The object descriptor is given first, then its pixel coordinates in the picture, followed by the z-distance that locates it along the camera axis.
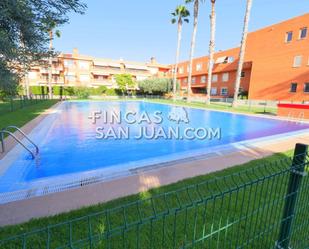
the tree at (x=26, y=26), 5.31
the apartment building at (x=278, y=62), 25.39
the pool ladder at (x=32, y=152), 6.49
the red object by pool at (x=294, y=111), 15.32
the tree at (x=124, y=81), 44.47
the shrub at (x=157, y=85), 43.91
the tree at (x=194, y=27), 27.22
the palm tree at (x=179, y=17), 30.95
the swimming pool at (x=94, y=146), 5.07
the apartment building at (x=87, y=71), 47.72
